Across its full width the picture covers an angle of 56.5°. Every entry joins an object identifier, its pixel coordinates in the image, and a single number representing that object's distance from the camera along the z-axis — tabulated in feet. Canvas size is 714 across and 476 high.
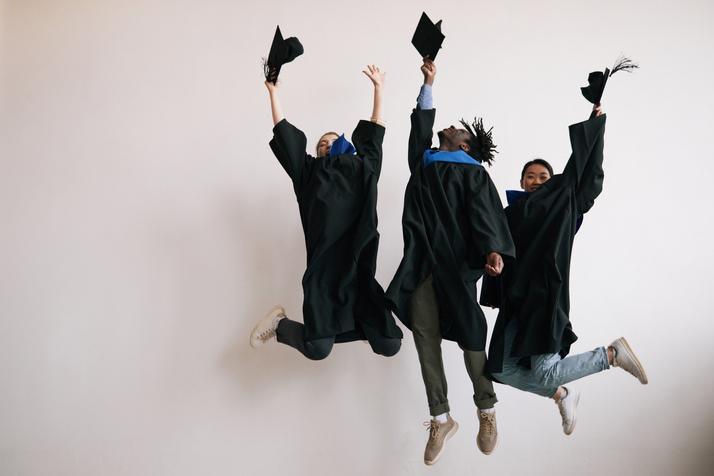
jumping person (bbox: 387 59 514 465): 8.71
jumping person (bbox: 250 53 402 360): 9.08
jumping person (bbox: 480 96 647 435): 8.55
